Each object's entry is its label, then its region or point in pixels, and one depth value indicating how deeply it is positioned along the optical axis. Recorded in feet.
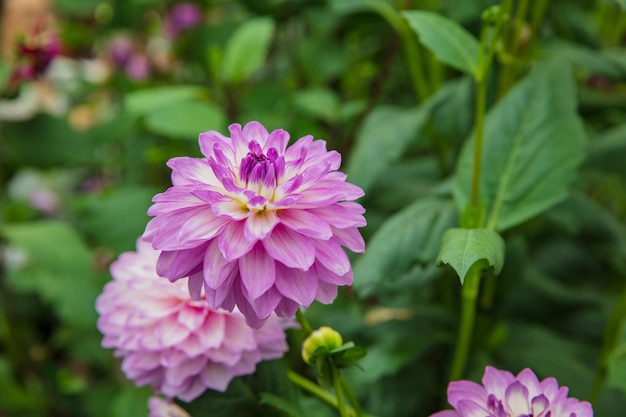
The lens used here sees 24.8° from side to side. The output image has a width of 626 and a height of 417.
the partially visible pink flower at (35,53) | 4.00
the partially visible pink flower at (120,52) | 6.04
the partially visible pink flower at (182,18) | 5.25
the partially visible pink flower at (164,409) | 2.52
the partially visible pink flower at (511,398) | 2.13
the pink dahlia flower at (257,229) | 2.08
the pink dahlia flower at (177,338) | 2.34
